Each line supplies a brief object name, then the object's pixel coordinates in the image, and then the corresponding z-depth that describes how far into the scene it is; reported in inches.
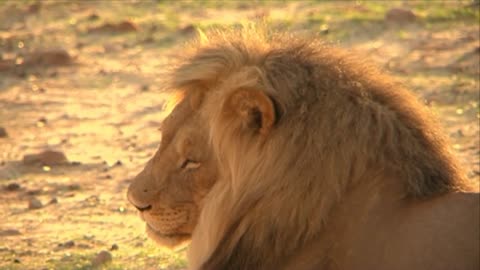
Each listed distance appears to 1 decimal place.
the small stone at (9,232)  595.5
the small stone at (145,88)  885.7
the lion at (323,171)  368.2
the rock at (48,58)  948.0
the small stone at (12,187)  668.7
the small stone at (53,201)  647.8
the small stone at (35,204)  637.3
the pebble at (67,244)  576.4
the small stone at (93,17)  1091.3
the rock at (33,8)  1142.3
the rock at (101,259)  545.5
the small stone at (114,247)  571.1
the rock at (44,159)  710.5
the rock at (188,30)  1014.4
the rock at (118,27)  1047.0
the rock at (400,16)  1002.7
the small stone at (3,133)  778.8
